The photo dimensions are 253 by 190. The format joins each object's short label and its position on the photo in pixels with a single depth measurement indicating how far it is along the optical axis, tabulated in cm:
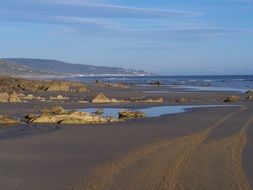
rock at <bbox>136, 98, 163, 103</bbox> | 3814
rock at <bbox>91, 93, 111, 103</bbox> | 3706
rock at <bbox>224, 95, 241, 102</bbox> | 3988
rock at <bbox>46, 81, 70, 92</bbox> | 5800
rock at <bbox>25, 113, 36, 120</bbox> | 2291
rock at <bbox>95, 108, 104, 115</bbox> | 2795
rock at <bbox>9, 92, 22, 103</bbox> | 3544
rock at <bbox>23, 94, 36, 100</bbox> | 3964
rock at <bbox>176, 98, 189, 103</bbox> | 3935
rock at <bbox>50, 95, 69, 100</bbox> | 4131
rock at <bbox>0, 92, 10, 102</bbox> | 3538
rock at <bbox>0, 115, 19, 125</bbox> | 2149
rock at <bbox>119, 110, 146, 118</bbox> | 2497
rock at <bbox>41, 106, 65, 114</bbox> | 2479
